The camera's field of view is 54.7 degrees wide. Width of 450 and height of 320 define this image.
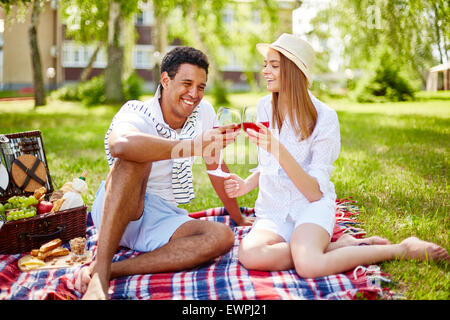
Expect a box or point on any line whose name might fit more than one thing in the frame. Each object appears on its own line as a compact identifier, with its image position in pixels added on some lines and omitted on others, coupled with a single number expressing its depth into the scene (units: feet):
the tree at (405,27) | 22.24
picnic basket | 10.39
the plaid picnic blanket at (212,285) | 8.02
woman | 8.91
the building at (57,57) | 76.33
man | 8.40
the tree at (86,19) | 40.43
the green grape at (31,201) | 11.20
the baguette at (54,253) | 10.14
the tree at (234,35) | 80.18
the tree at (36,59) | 41.06
